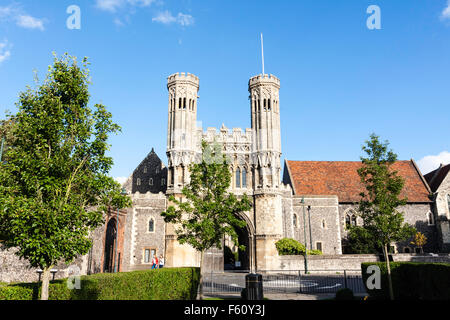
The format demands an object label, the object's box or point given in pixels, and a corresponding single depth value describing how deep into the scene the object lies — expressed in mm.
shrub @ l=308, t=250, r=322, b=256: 30405
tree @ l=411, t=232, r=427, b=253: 35938
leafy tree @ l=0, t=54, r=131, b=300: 8953
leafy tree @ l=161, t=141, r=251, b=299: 15477
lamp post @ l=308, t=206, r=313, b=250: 34906
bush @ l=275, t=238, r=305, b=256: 30031
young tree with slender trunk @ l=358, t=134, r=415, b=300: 16172
